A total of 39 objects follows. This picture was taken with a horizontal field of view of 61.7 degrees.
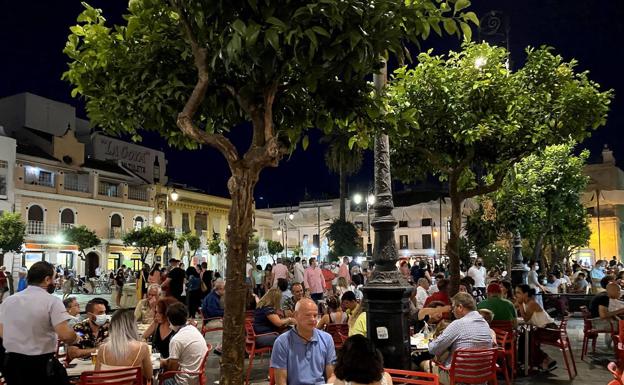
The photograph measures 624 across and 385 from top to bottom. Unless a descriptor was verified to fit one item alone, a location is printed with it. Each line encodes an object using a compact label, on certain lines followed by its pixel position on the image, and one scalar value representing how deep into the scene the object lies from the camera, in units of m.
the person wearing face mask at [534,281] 14.95
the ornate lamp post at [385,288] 6.54
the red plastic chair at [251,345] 8.00
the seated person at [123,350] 4.70
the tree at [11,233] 27.03
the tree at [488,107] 8.64
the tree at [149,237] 33.12
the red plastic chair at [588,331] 9.52
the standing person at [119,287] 18.24
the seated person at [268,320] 8.26
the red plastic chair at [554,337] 8.05
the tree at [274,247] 50.41
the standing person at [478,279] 15.61
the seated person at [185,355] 5.35
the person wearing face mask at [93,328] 6.54
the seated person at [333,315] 8.60
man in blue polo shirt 4.32
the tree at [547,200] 18.50
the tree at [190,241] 40.31
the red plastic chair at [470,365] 5.55
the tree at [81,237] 32.16
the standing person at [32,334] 4.54
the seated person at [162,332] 6.31
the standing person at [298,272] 15.87
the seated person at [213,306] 10.02
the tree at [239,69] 3.43
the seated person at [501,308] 7.77
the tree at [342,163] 34.98
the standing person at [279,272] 15.85
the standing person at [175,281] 10.65
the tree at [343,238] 38.94
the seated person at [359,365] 3.29
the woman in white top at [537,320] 8.42
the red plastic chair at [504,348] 6.83
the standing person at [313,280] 14.48
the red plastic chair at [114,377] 4.47
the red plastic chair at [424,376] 4.08
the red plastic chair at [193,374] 5.27
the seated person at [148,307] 8.57
